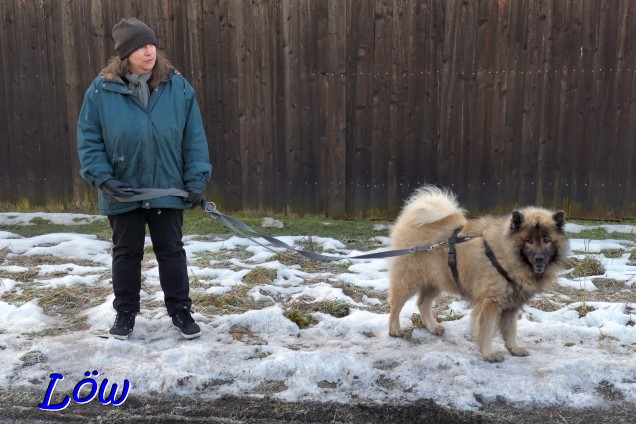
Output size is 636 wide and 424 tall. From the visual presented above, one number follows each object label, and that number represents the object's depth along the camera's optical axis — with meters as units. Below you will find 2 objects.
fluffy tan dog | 3.79
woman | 3.90
